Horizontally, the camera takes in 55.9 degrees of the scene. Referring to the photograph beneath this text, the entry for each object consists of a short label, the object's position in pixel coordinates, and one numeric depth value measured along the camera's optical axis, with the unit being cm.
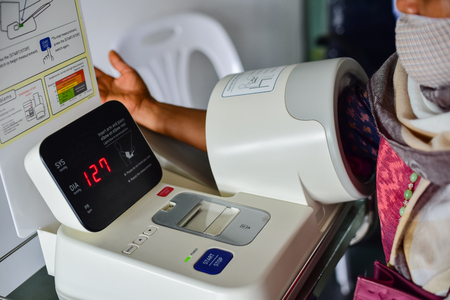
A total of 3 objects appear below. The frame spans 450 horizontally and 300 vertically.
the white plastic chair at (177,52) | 122
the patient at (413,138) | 46
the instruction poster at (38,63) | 58
